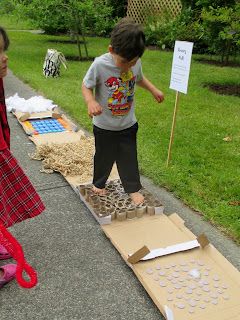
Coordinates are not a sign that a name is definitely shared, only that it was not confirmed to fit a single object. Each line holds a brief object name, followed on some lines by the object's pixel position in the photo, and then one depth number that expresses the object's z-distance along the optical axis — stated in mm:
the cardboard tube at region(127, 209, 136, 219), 2362
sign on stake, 2792
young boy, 2049
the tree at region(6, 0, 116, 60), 6838
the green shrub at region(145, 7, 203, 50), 8295
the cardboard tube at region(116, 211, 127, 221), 2332
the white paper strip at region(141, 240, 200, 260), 2014
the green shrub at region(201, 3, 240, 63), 5103
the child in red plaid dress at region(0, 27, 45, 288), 1838
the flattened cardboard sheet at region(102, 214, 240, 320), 1720
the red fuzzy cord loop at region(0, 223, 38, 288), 1687
